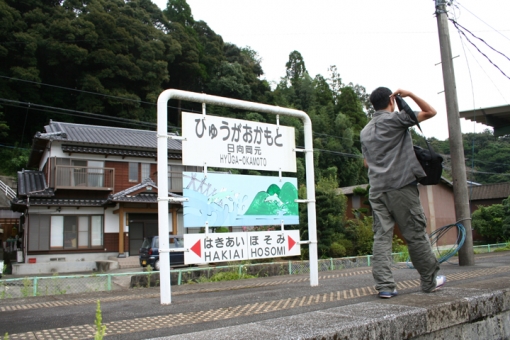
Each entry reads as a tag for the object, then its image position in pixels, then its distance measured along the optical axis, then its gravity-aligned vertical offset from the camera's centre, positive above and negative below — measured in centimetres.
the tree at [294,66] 5361 +1990
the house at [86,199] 1959 +141
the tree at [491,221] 2175 -49
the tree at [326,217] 1650 +4
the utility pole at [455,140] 664 +120
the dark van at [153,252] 1587 -103
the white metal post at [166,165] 352 +55
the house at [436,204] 2277 +61
